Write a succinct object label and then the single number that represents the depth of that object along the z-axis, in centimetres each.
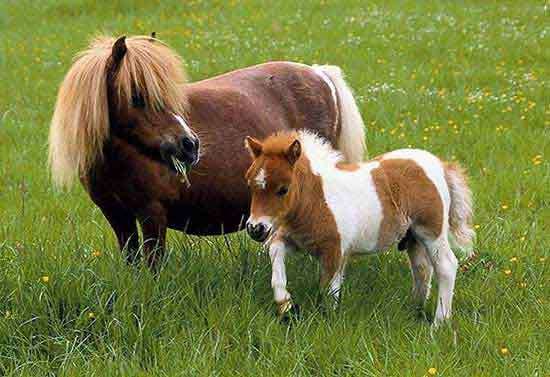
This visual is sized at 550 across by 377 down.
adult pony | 959
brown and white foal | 903
